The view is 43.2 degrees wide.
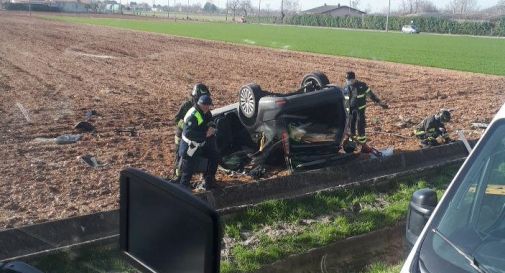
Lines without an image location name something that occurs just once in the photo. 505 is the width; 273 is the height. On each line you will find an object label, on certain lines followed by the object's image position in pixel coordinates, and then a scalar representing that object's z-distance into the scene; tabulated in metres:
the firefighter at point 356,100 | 11.60
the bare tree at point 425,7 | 172.88
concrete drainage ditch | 6.32
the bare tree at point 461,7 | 168.12
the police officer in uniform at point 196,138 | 8.29
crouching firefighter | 11.62
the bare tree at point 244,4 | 182.02
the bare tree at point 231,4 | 157.00
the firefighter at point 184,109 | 8.86
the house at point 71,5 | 128.44
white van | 3.24
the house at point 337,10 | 142.62
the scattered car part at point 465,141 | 4.49
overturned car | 9.15
